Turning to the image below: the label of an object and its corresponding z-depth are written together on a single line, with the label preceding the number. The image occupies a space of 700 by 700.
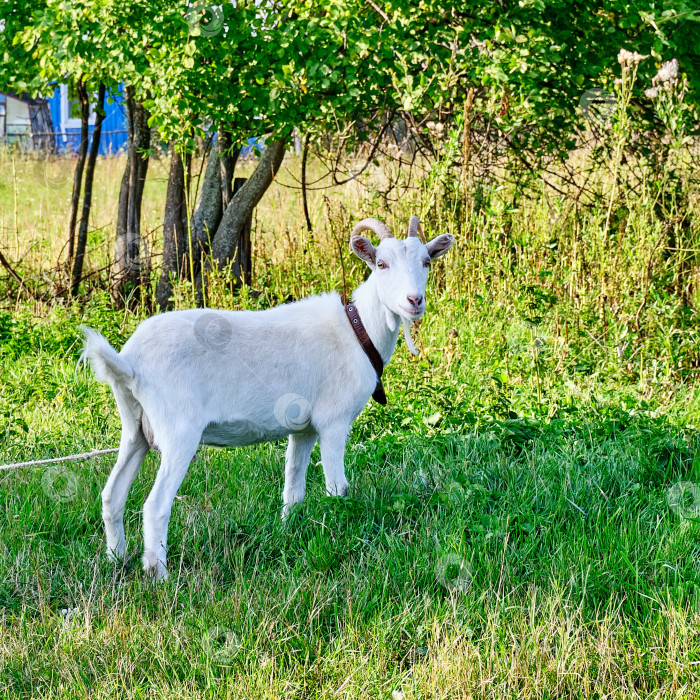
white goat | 7.30
